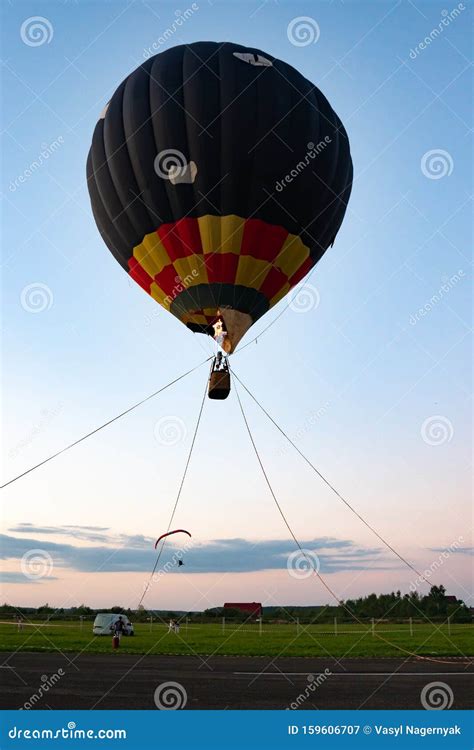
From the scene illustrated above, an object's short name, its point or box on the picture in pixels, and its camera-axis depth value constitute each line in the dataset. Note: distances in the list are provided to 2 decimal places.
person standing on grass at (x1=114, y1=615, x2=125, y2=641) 36.04
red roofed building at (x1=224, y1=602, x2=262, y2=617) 70.31
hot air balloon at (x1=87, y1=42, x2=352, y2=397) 19.91
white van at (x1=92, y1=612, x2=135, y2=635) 38.06
